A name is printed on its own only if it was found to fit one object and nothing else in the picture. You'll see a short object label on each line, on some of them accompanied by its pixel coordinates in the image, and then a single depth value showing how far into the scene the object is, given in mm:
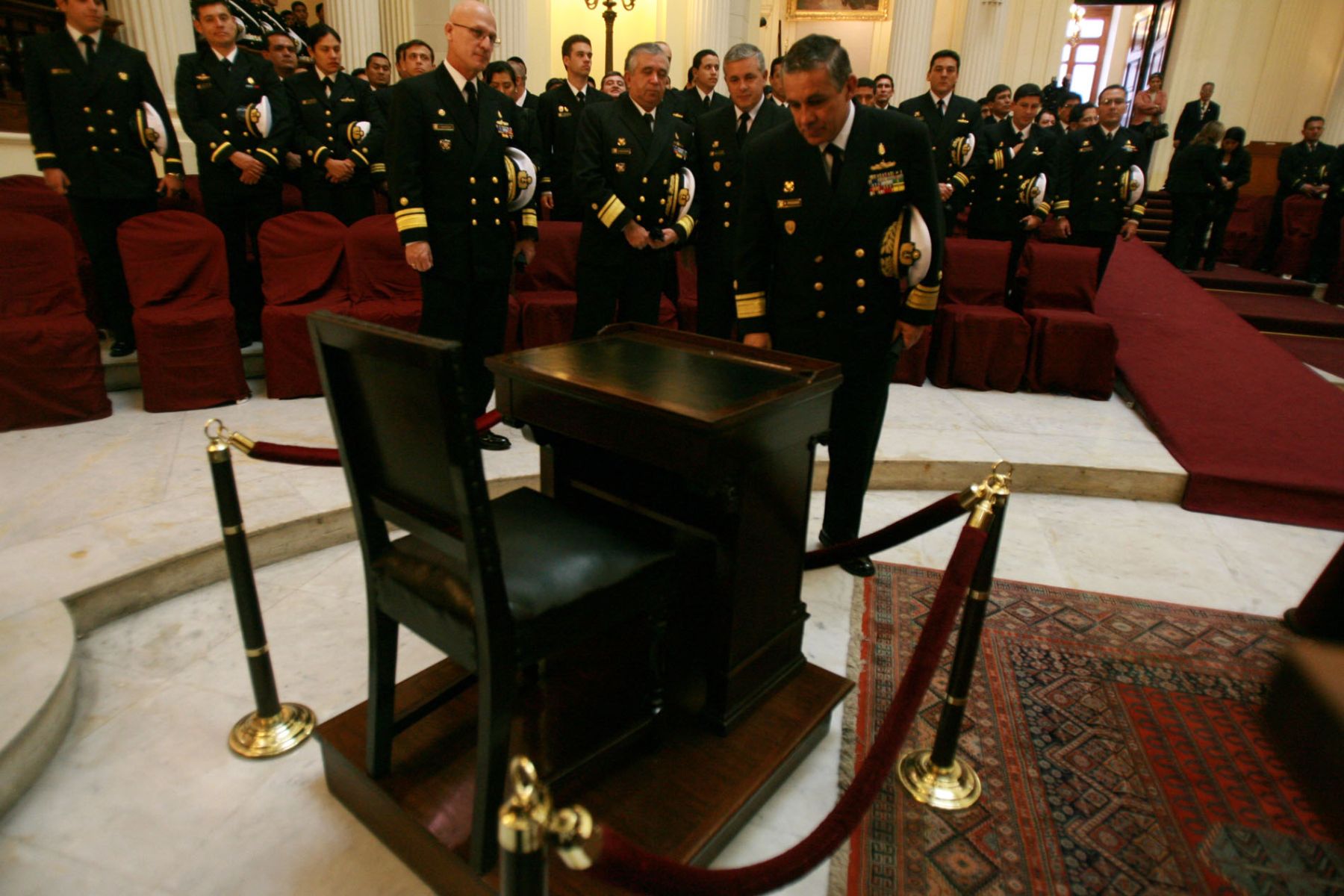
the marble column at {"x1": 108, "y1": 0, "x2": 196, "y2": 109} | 5406
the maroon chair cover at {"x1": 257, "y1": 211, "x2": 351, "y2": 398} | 3912
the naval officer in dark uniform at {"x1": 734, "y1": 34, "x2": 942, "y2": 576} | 2375
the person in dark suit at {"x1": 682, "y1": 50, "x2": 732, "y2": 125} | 4859
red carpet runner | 3564
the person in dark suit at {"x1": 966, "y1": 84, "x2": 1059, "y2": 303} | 5777
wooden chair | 1190
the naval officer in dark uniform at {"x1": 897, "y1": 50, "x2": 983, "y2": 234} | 5727
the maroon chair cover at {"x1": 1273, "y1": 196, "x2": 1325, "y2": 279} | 9289
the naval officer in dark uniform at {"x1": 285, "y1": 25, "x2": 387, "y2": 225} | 4906
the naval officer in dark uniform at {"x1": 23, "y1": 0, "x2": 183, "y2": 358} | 3848
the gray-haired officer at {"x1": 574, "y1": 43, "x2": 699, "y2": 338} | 3617
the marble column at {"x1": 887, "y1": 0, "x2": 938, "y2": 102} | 11227
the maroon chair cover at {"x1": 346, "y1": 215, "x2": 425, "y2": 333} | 4129
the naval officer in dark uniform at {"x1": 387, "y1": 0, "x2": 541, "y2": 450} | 3082
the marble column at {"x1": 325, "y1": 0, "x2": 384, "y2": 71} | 7062
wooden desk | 1538
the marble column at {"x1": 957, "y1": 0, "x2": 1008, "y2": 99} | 11641
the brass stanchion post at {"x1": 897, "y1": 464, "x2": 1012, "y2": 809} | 1639
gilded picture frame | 15078
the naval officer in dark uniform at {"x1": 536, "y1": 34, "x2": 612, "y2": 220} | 5758
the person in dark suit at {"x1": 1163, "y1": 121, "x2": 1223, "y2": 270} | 8930
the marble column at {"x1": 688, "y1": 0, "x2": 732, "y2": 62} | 10203
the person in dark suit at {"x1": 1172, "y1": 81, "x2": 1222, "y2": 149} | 10820
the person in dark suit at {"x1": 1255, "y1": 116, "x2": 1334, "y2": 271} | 9617
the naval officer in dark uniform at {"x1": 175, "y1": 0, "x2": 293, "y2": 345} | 4172
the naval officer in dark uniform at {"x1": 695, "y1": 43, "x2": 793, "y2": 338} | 3705
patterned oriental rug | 1632
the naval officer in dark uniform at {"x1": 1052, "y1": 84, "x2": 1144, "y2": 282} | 5590
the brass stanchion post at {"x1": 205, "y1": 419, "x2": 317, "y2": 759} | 1745
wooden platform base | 1501
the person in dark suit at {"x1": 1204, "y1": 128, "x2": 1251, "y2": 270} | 9203
